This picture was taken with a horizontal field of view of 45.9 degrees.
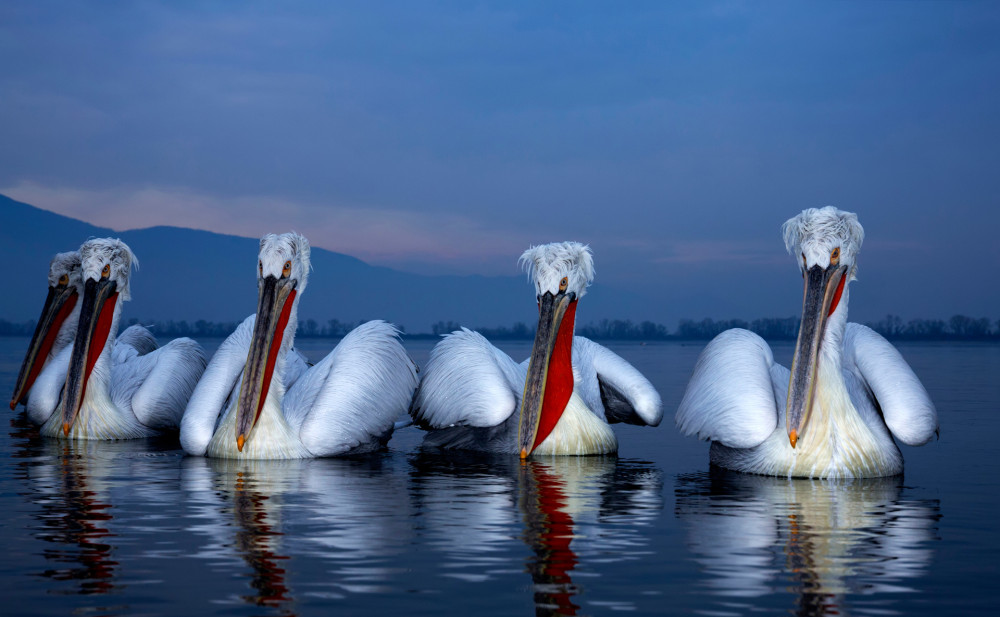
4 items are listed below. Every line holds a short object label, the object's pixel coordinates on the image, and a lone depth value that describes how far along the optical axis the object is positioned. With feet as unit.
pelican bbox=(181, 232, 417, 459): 22.66
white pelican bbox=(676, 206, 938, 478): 20.08
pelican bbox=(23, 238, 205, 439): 27.25
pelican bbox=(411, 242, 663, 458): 23.21
